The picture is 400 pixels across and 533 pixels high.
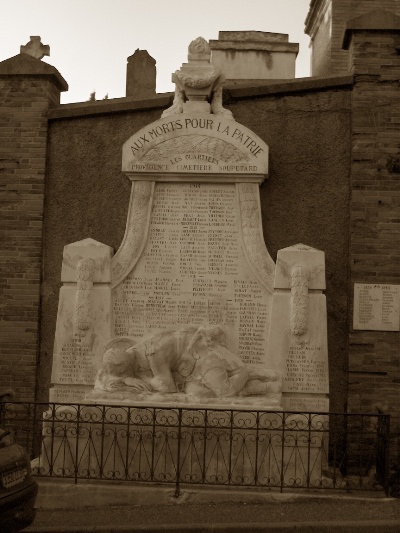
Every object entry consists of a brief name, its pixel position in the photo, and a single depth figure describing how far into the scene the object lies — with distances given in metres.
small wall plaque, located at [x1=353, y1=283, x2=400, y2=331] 9.39
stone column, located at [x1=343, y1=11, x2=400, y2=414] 9.36
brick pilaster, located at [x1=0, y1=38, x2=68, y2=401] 9.99
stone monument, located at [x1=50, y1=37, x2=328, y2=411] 8.66
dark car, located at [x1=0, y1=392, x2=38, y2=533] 5.91
